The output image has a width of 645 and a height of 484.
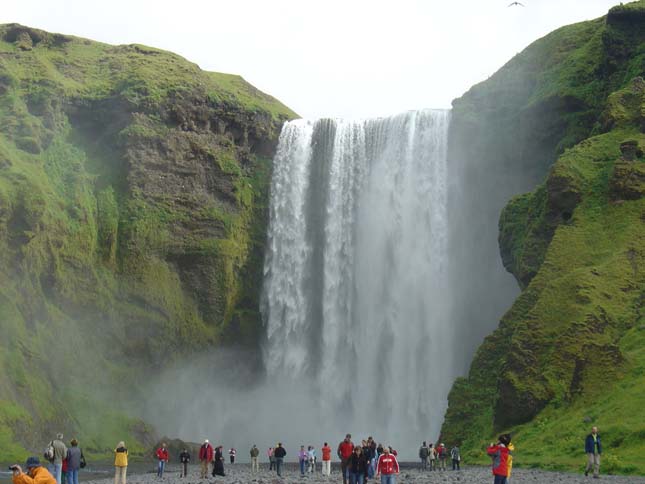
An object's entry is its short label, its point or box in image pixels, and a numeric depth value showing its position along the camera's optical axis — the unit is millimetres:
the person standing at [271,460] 50875
